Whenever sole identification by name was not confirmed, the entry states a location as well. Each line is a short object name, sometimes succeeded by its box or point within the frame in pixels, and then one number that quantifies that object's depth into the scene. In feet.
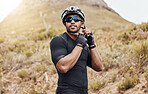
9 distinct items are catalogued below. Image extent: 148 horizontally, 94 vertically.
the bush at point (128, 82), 12.96
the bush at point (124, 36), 24.56
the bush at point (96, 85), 14.94
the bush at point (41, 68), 20.67
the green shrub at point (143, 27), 25.61
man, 6.52
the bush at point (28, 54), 25.54
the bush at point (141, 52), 15.17
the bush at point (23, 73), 19.56
